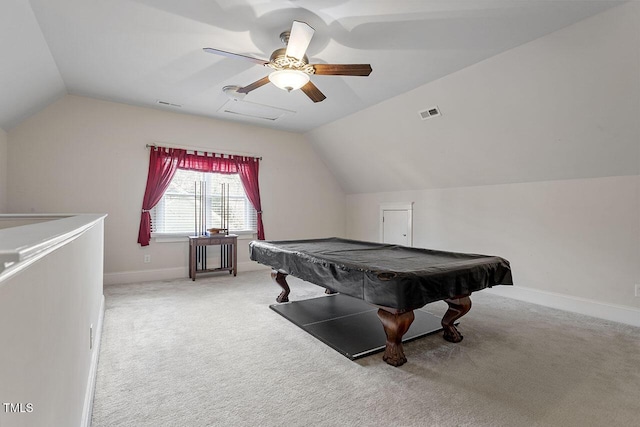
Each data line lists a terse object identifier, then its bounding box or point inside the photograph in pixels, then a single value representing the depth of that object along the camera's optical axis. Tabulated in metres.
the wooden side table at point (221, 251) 4.77
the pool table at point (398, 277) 2.02
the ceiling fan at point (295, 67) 2.37
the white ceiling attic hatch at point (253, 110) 4.49
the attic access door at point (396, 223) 5.45
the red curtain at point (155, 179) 4.64
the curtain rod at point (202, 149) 4.77
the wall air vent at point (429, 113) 3.95
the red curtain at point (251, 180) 5.46
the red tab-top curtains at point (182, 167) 4.66
